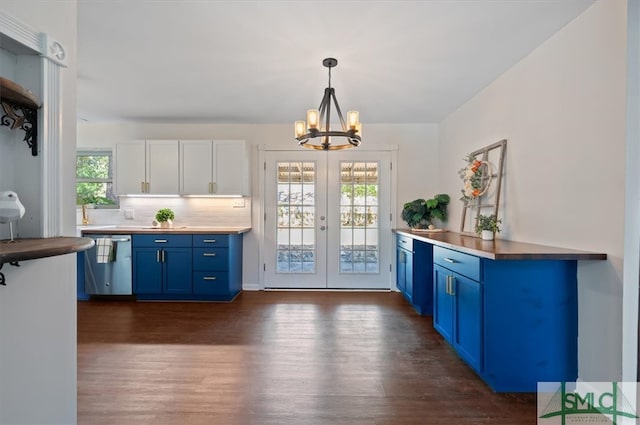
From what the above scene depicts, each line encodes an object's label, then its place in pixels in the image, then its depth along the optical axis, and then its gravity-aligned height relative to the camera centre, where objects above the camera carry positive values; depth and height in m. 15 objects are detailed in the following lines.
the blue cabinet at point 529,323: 1.95 -0.73
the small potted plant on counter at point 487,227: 2.64 -0.16
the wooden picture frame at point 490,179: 2.83 +0.29
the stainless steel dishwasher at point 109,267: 3.83 -0.75
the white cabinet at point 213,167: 4.24 +0.58
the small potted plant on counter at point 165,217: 4.26 -0.12
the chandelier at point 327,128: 2.58 +0.72
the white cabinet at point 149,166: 4.24 +0.59
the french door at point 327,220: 4.47 -0.17
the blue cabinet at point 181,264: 3.85 -0.70
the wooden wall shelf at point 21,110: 1.11 +0.40
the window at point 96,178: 4.54 +0.45
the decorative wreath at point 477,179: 3.03 +0.30
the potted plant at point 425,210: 4.00 -0.02
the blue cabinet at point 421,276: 3.44 -0.77
